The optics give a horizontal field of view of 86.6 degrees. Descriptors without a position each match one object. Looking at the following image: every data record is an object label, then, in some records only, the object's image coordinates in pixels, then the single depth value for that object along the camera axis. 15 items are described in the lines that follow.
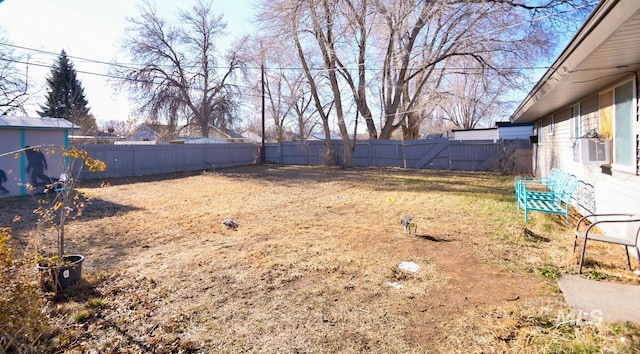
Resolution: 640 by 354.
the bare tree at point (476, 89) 16.02
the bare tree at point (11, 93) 19.42
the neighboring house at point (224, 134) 29.34
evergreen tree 25.75
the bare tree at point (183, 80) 24.01
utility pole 21.53
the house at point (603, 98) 2.66
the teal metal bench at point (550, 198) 5.18
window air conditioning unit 4.64
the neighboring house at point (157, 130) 23.52
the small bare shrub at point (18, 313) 2.13
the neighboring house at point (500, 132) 17.56
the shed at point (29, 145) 8.94
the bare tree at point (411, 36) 13.59
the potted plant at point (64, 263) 3.12
